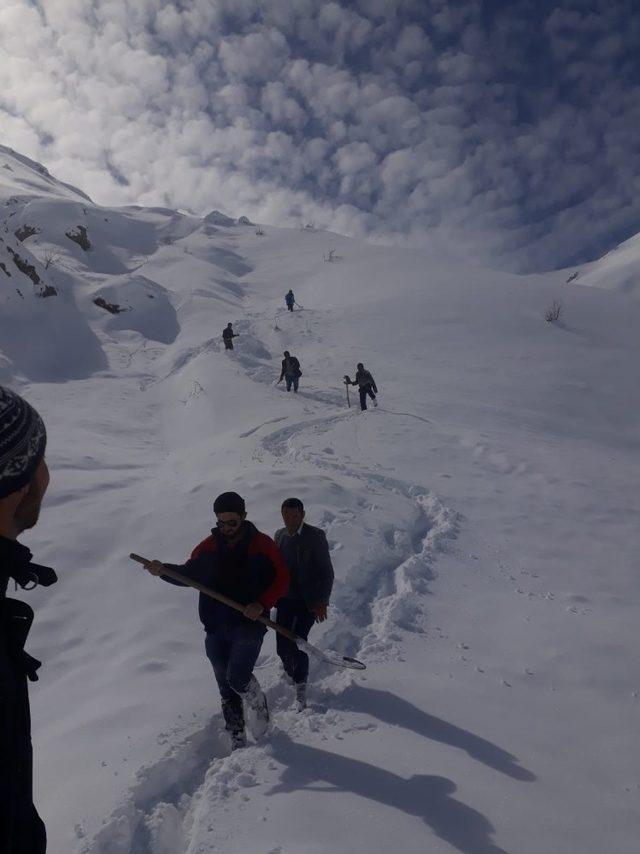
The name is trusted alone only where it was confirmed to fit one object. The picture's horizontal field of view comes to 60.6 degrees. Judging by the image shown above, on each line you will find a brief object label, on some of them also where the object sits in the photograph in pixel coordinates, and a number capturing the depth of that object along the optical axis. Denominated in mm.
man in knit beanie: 1484
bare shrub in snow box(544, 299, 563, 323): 23750
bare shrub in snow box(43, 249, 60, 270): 29186
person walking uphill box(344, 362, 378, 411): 15867
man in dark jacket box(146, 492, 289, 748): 4164
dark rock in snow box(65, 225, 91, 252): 41344
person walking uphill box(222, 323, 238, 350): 22672
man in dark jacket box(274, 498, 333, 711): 4914
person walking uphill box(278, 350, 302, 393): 17953
